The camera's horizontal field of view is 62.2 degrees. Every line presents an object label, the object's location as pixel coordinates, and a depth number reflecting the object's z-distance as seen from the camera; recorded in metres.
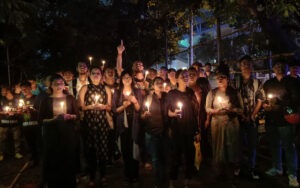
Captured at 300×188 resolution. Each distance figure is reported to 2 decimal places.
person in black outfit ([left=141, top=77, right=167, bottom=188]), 4.38
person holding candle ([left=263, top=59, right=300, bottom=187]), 5.01
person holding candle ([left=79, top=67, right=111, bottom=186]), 4.89
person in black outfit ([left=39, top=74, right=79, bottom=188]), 4.34
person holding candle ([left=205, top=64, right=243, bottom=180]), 4.84
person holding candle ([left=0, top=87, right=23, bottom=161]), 7.46
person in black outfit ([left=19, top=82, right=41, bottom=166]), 6.71
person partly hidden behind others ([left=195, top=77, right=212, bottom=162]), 5.83
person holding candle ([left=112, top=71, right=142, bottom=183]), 5.07
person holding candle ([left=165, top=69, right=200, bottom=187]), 4.73
